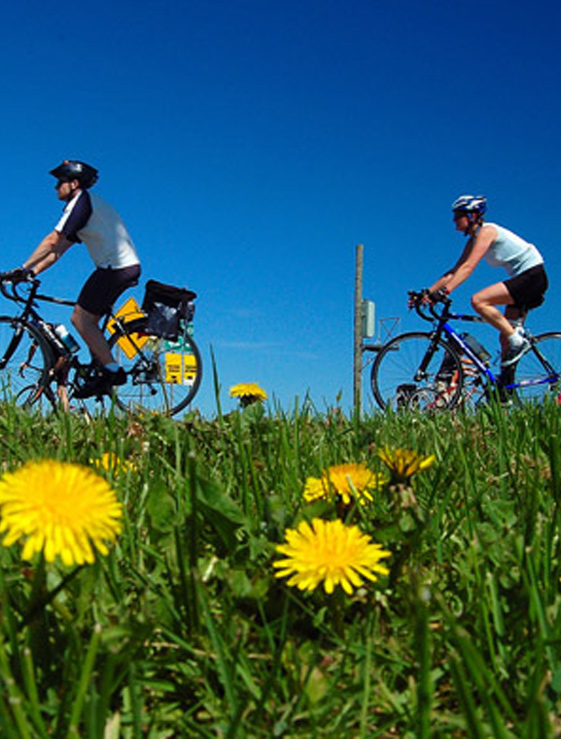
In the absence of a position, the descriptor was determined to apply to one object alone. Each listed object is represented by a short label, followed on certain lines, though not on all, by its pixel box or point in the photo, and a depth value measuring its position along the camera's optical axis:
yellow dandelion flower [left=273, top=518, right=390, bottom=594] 0.75
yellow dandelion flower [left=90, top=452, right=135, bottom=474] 1.36
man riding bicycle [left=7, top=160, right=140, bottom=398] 7.38
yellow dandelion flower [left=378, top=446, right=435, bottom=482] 0.98
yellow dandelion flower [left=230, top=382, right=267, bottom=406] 2.07
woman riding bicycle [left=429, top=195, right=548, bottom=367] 7.96
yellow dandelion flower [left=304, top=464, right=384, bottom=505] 1.07
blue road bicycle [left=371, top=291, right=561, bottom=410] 8.75
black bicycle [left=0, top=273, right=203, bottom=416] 8.20
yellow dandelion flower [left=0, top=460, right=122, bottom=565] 0.58
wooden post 15.37
